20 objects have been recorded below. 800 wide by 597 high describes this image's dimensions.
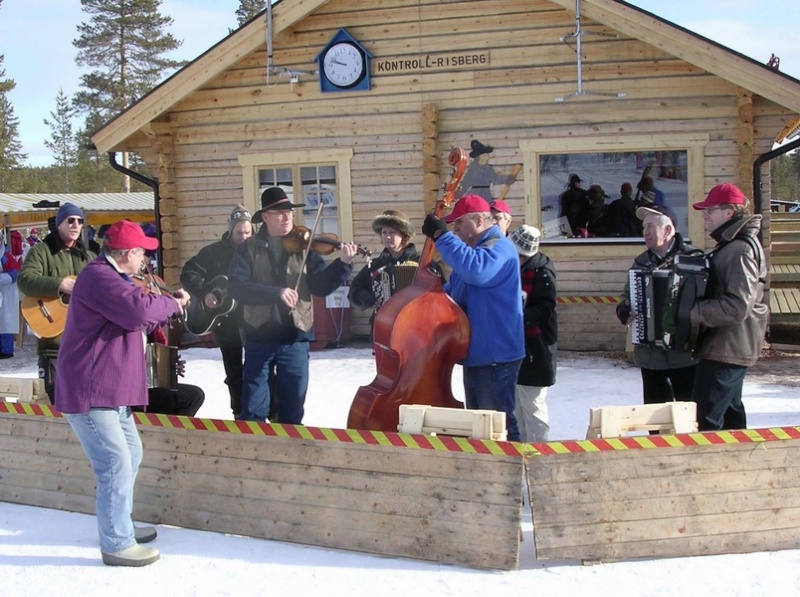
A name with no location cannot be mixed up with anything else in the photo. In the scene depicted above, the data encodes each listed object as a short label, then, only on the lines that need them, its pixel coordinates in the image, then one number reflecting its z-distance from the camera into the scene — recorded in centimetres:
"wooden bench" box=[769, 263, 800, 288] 1376
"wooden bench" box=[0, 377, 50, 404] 593
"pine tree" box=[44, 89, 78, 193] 6084
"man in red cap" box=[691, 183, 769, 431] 495
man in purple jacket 457
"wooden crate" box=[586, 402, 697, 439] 469
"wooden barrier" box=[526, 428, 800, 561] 446
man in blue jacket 517
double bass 502
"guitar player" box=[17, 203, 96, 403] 627
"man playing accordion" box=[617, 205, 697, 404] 559
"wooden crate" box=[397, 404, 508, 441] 457
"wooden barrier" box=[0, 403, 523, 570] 447
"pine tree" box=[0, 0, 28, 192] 4719
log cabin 1074
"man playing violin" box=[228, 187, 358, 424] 581
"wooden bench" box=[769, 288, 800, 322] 1184
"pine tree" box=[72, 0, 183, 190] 3838
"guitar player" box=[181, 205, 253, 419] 686
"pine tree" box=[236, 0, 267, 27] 4441
